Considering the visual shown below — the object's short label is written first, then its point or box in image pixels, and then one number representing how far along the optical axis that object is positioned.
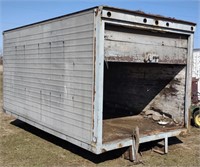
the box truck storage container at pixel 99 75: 4.49
